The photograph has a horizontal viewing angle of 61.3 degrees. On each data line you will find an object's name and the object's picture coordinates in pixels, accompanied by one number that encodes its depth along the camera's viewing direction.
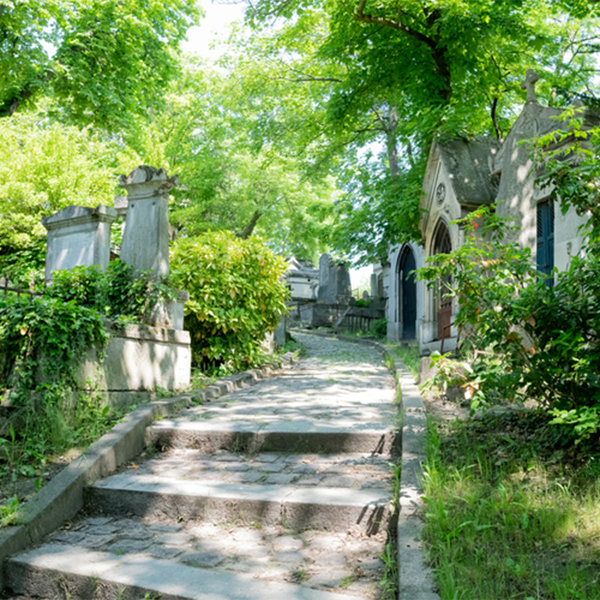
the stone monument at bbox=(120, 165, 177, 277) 6.69
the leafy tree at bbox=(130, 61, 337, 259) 20.27
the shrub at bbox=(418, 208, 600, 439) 3.07
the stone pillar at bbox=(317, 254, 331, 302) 25.83
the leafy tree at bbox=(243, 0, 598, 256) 8.59
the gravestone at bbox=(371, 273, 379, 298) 24.90
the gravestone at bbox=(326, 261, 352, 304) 24.31
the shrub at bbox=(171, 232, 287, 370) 7.54
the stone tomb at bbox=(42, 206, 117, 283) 8.68
